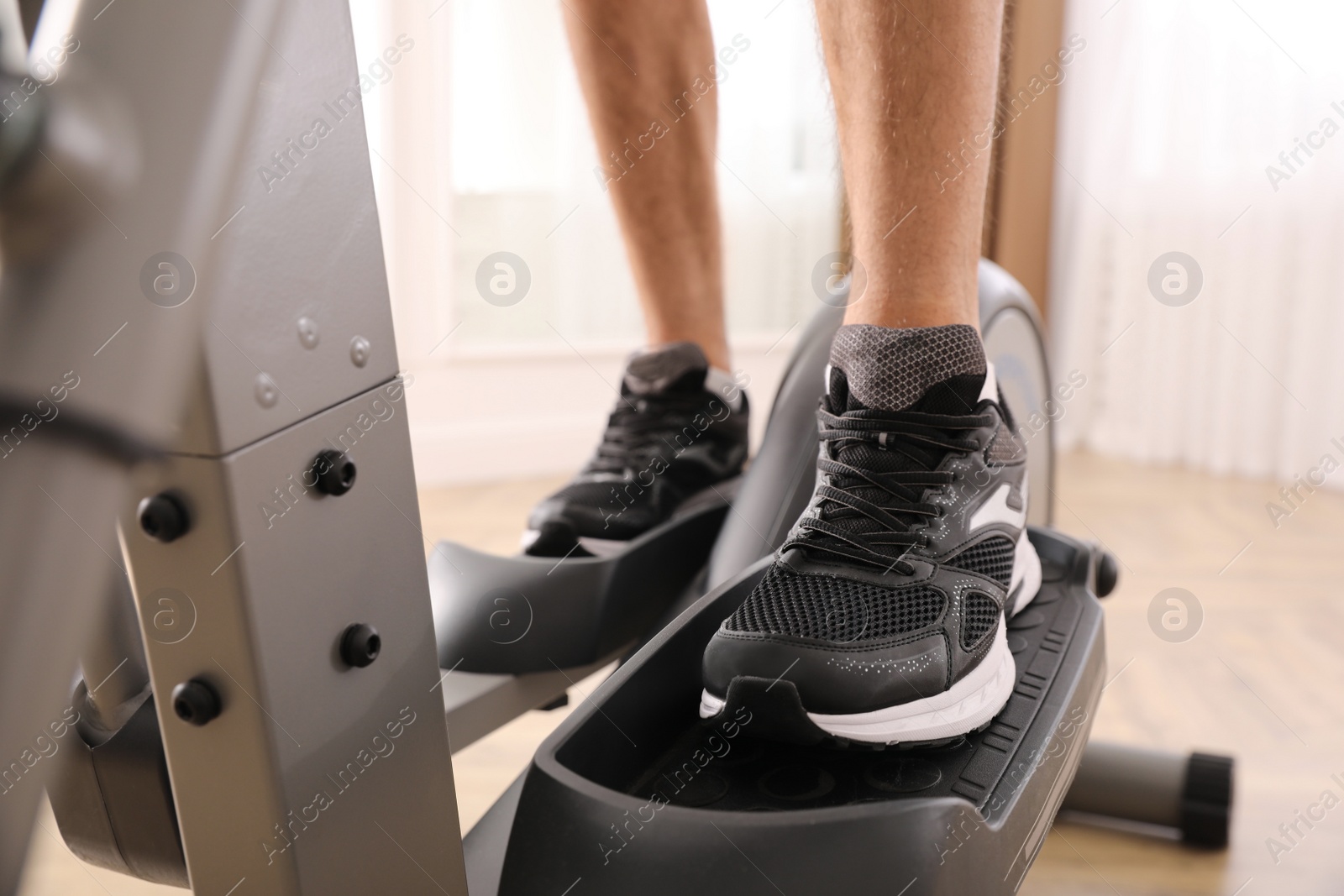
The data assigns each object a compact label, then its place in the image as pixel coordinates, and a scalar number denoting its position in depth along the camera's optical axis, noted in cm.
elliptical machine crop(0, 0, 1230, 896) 28
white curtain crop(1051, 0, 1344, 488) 228
